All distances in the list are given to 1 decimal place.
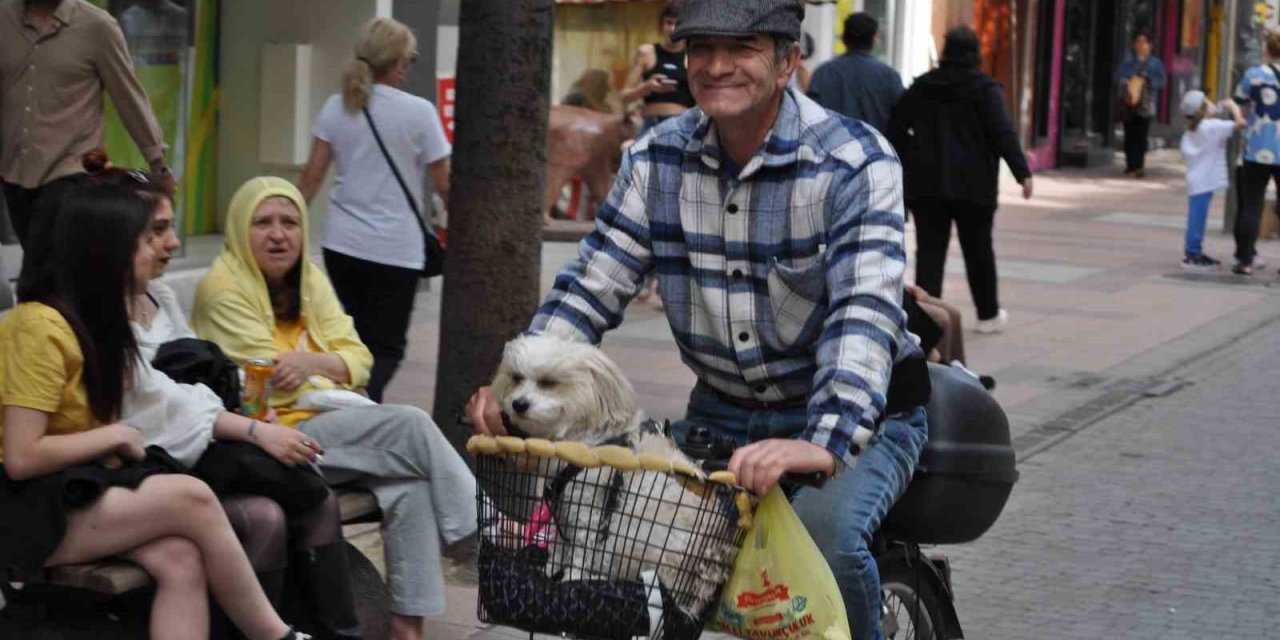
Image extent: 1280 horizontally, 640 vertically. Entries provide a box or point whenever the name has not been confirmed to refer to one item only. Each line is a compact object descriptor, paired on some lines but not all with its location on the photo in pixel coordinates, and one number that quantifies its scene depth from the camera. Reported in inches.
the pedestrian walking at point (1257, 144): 1198.3
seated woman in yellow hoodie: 387.2
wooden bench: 314.3
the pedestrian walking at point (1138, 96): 2010.8
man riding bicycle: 264.6
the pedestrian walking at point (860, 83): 912.6
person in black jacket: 892.3
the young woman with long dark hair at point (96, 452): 314.0
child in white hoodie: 1246.5
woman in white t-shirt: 577.4
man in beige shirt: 573.5
